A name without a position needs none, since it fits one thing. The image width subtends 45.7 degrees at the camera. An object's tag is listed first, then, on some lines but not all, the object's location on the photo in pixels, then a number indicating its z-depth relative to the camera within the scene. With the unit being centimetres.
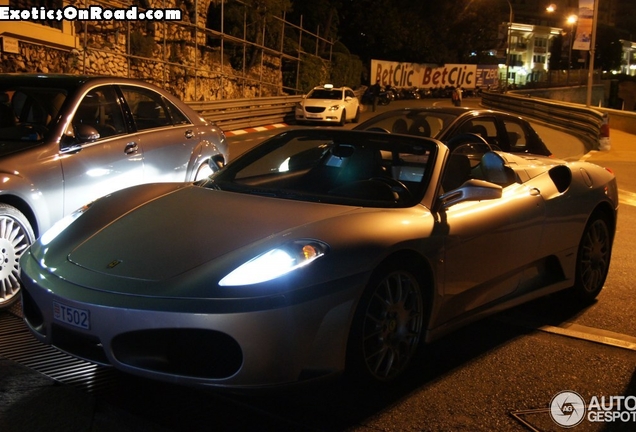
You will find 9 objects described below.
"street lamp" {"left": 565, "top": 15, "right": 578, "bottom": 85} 4428
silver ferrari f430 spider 342
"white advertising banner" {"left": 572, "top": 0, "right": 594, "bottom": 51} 2780
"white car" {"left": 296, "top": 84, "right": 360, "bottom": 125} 2905
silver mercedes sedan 546
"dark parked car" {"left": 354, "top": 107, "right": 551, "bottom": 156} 905
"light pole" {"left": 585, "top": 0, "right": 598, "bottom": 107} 2766
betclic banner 6442
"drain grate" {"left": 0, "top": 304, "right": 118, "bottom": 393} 405
